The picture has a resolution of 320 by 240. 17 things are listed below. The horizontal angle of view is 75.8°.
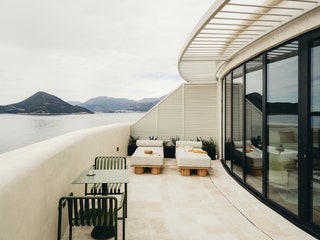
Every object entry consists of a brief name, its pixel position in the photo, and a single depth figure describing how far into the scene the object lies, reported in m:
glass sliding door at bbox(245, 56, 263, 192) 4.65
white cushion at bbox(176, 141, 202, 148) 9.19
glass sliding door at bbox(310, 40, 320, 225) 3.15
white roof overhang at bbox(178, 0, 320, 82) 3.07
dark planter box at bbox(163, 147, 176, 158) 9.56
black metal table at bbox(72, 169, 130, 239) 3.30
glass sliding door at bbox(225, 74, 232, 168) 7.14
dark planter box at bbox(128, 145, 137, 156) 9.91
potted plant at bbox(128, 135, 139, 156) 9.91
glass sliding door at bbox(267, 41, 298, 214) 3.61
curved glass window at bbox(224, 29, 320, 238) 3.25
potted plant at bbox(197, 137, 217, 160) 9.11
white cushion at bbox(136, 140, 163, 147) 9.43
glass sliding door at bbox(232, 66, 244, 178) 5.73
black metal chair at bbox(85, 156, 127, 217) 4.70
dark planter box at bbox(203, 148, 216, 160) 9.10
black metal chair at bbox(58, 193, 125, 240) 2.62
